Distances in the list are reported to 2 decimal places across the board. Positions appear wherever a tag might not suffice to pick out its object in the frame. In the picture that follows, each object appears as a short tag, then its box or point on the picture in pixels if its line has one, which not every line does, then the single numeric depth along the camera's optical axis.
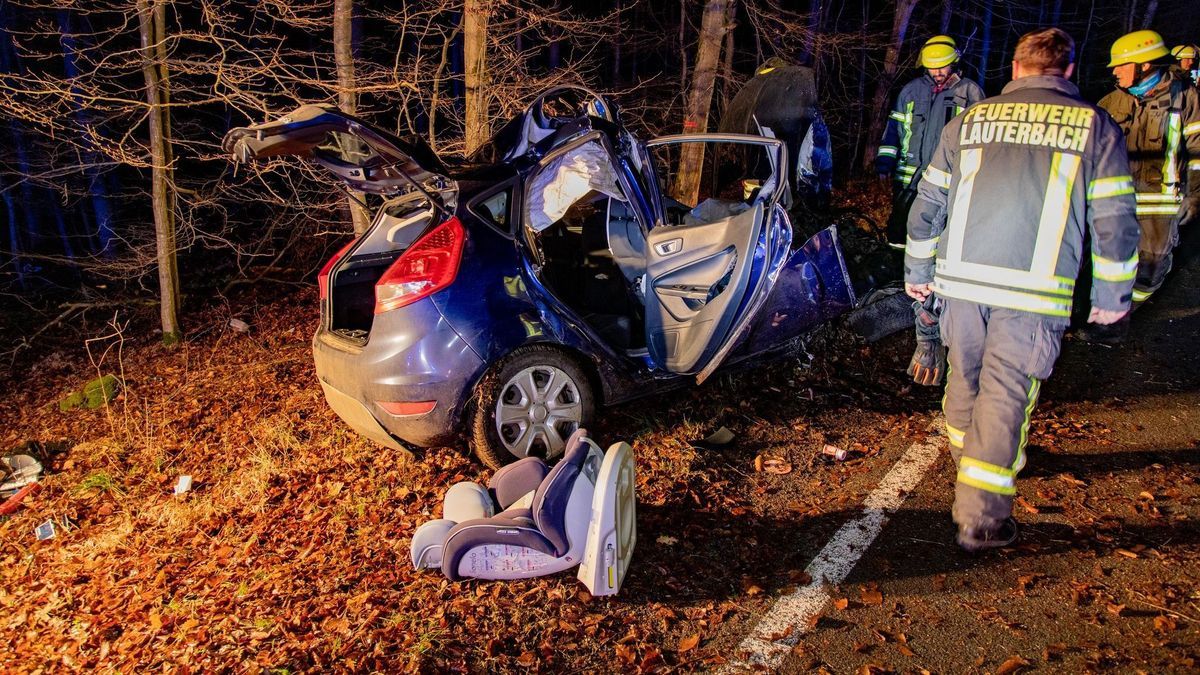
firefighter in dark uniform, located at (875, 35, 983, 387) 6.32
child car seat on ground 3.02
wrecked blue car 3.78
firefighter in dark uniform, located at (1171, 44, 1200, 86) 6.49
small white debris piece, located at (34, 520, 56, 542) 4.52
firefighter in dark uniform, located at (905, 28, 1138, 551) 3.07
